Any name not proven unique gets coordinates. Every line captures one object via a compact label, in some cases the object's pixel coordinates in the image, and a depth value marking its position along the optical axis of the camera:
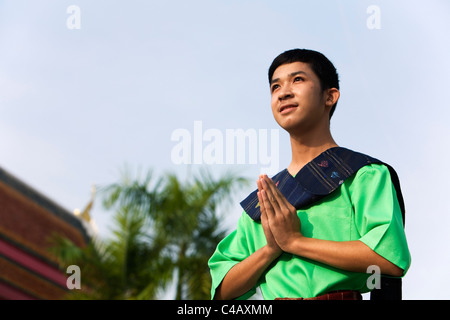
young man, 2.23
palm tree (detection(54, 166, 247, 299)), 9.72
